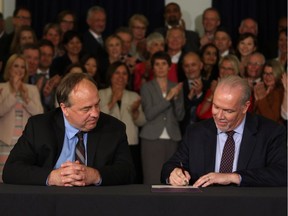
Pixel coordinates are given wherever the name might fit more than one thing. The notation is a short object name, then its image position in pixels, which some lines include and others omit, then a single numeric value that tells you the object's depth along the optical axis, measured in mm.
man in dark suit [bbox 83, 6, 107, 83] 7512
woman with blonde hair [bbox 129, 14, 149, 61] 7617
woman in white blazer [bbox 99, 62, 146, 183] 6574
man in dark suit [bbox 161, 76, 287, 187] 3713
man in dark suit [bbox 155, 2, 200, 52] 7691
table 2951
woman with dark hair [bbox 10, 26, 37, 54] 7117
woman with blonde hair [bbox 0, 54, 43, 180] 6141
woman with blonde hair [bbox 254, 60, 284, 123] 6332
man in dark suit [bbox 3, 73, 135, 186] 3604
